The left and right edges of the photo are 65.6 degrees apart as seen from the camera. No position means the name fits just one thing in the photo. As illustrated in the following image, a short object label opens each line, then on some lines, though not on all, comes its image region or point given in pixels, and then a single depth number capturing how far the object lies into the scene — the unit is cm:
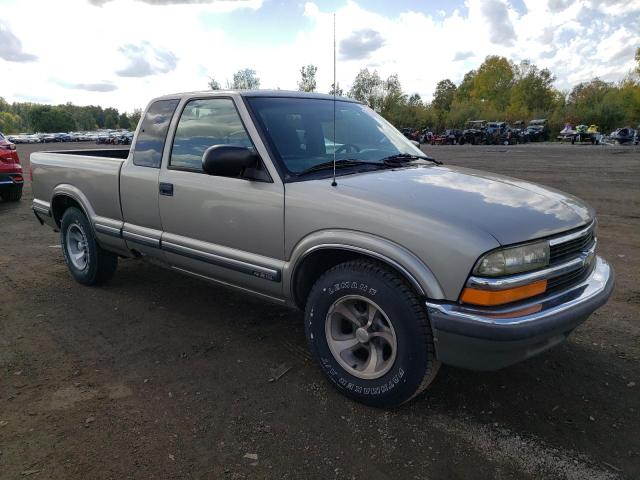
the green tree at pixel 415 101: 8116
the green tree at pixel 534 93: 7438
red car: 973
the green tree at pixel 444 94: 9202
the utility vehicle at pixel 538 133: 4421
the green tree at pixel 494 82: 8456
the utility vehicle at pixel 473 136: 3959
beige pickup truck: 245
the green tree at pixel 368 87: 6839
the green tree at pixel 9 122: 13477
